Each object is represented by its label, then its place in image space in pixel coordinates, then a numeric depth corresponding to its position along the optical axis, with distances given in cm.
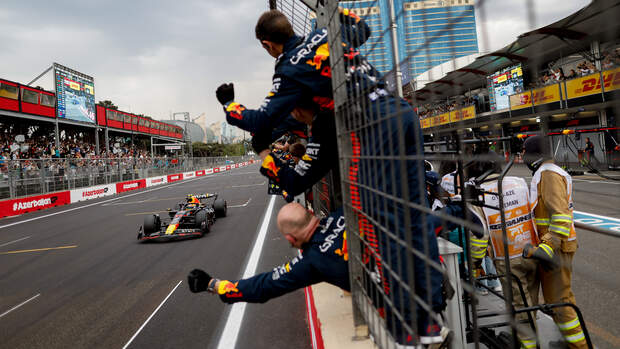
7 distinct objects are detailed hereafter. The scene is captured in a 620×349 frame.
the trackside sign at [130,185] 1967
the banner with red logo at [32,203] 1203
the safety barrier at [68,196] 1232
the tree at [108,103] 5610
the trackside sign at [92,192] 1581
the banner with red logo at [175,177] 2828
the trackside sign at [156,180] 2409
